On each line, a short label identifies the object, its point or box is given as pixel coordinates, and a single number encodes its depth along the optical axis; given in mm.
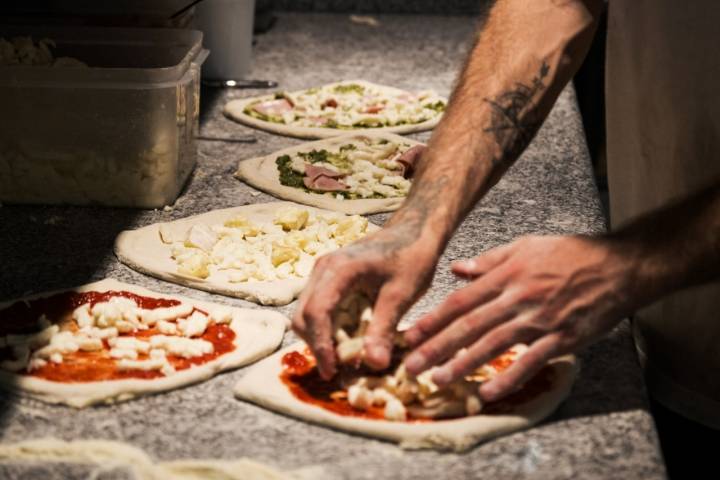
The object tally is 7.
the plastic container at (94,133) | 1870
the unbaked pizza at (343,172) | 2018
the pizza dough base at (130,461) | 1415
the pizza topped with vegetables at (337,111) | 2339
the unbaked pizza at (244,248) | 1743
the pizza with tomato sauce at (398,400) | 1461
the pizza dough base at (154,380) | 1510
